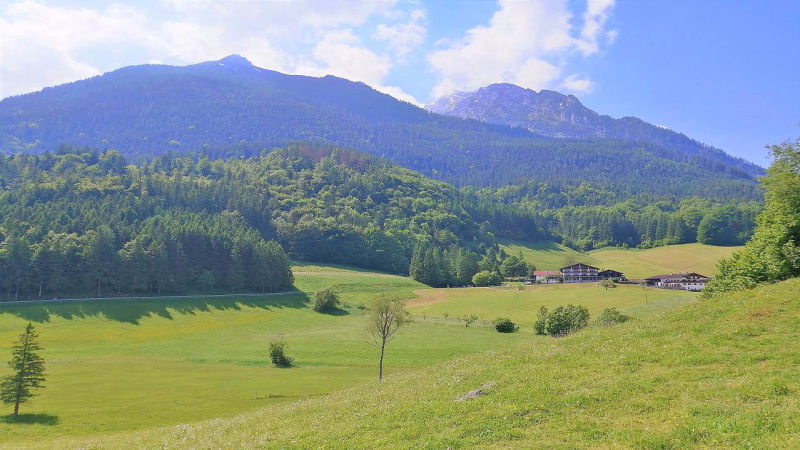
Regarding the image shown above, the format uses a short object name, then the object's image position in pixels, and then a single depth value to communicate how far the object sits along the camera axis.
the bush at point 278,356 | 74.56
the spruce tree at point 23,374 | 46.97
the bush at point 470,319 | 113.63
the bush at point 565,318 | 91.31
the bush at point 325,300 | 127.12
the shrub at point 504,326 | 104.50
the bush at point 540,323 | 101.44
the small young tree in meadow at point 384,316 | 69.25
